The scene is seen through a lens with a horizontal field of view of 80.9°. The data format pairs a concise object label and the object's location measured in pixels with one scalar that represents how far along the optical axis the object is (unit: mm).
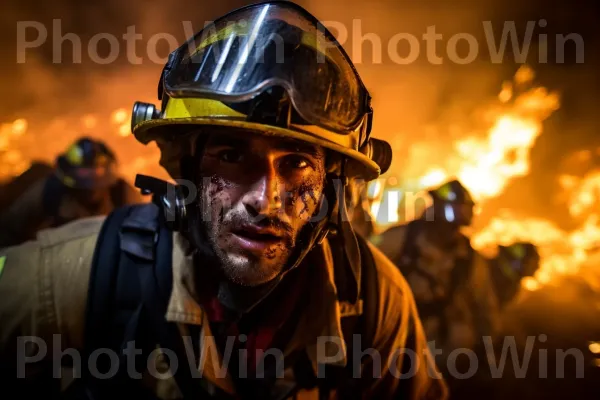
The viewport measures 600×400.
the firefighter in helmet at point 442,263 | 4215
